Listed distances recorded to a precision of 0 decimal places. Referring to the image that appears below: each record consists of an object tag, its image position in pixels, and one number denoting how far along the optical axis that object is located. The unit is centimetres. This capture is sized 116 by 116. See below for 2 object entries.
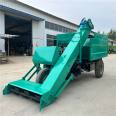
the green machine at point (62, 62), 282
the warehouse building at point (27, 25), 1257
